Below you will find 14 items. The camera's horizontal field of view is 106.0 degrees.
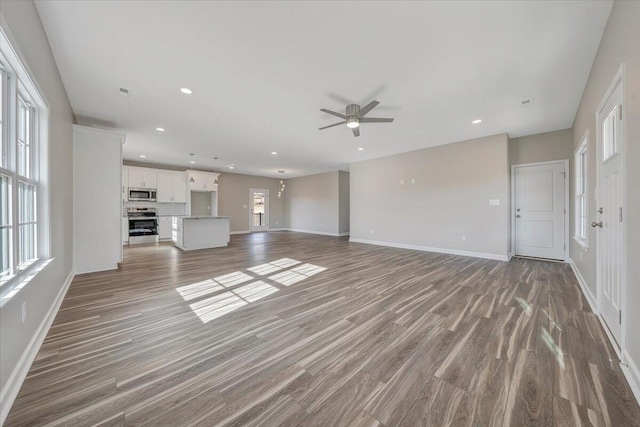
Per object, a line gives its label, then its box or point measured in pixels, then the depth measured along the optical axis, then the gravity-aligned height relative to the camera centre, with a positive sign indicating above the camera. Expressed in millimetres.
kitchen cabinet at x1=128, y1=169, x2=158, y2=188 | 7636 +1140
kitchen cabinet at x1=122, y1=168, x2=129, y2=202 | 7488 +929
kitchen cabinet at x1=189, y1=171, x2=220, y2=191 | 8844 +1228
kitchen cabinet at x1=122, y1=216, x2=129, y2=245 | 7416 -540
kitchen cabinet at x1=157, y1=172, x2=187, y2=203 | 8234 +921
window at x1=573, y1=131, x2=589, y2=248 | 3405 +278
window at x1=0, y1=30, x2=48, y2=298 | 1561 +342
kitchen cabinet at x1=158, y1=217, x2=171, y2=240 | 8172 -491
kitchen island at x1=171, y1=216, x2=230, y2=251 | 6492 -526
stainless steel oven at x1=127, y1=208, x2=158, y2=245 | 7656 -397
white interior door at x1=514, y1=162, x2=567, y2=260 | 4898 +61
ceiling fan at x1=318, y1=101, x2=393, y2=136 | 3476 +1406
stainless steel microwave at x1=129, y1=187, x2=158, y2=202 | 7648 +633
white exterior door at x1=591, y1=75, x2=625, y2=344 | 1859 -2
